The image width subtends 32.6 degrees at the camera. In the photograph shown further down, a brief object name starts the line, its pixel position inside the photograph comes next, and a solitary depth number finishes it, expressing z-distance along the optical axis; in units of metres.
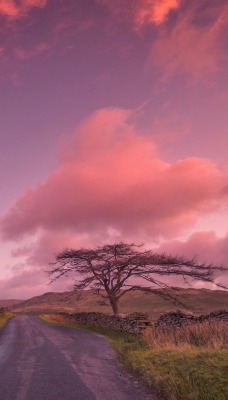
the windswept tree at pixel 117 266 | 35.34
